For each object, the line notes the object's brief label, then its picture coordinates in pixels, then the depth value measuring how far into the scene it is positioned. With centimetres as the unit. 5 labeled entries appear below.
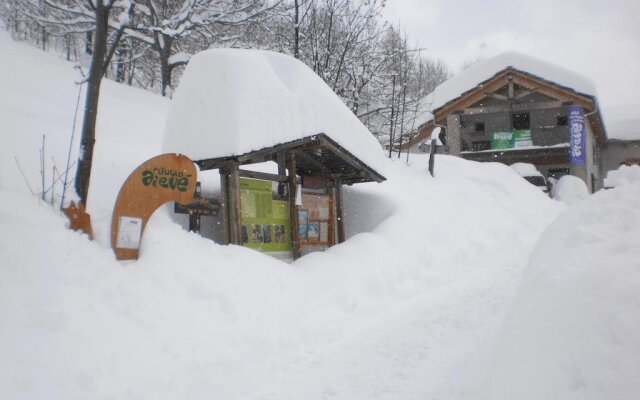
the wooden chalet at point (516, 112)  2244
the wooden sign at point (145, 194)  540
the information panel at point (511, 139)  2350
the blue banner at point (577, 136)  2203
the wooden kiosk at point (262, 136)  693
